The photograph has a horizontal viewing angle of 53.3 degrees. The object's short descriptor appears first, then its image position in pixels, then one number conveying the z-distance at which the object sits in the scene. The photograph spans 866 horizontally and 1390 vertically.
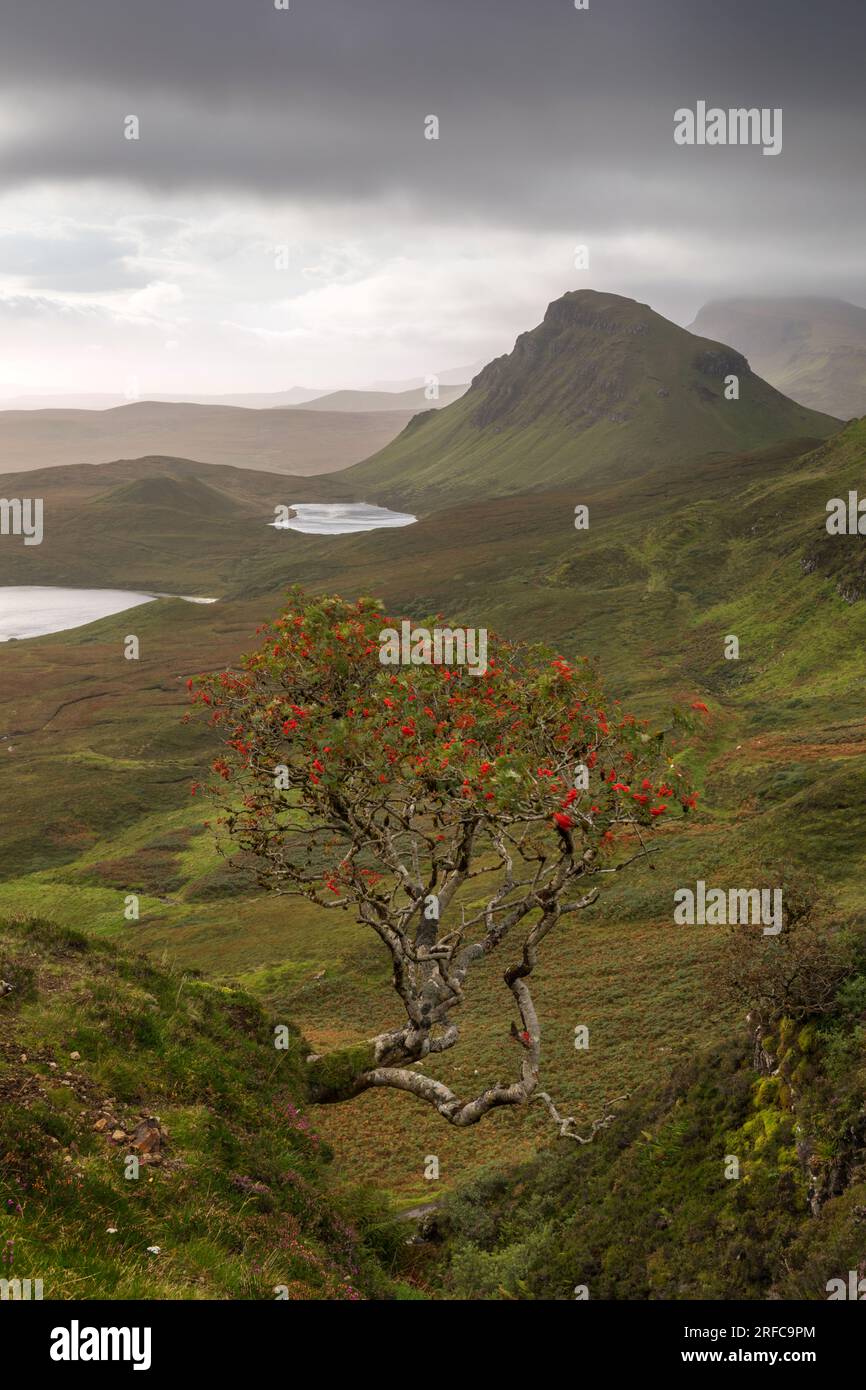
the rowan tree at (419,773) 16.19
